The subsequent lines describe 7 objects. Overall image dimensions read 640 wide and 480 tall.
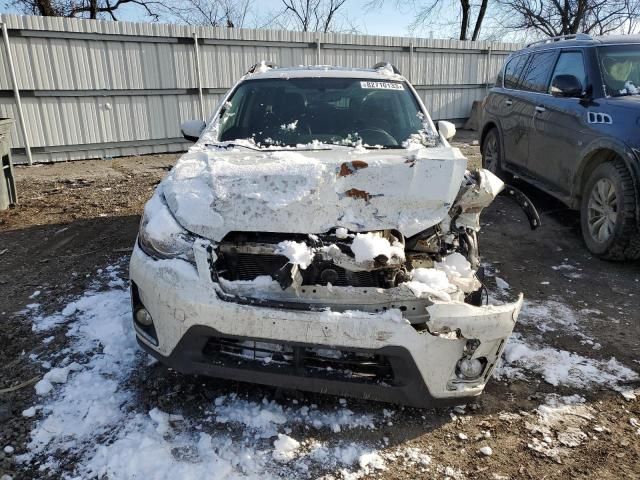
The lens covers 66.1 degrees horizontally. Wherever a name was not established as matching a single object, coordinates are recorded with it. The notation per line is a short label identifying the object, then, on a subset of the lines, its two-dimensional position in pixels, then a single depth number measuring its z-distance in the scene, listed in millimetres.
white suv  2271
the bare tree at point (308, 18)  30609
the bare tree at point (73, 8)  19375
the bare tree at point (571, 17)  21016
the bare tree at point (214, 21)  27497
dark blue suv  4469
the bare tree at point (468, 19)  23172
